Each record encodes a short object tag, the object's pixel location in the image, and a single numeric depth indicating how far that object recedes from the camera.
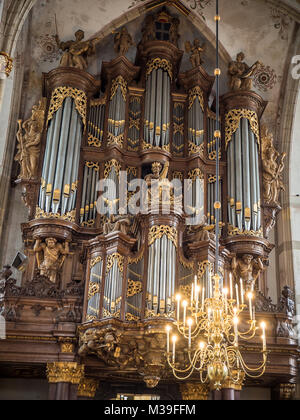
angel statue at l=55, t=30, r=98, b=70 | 14.95
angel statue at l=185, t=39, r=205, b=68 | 15.48
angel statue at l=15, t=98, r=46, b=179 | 13.75
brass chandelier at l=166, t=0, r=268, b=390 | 7.83
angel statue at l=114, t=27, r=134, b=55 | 15.44
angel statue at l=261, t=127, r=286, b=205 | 14.28
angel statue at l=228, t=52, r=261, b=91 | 15.38
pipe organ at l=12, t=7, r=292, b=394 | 11.34
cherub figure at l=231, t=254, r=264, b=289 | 13.05
